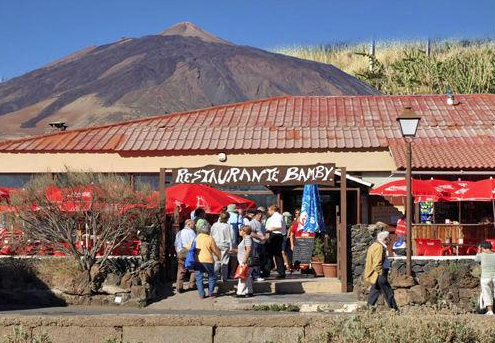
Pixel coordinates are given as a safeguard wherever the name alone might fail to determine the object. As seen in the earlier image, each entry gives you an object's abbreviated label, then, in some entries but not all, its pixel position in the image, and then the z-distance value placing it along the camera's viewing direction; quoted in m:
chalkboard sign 19.72
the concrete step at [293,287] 17.42
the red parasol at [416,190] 20.64
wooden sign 18.27
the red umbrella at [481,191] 19.78
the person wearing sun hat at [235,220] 18.58
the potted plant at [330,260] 18.97
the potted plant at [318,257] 19.62
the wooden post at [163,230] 17.89
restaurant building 25.97
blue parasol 19.86
